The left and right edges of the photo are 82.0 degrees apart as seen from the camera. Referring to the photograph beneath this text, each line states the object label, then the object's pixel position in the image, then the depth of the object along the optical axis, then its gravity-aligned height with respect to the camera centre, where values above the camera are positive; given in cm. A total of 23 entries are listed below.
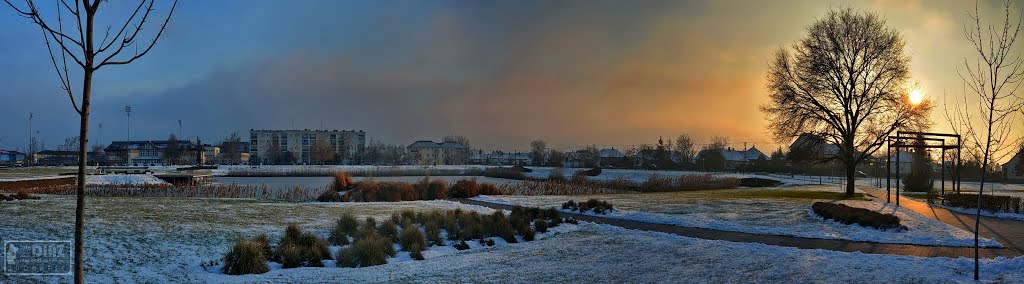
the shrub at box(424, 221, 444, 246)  1336 -189
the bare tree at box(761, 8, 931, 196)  2734 +333
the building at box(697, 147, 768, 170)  10364 +24
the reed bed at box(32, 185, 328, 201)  3141 -219
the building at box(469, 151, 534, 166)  18001 -206
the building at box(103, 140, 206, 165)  12581 -28
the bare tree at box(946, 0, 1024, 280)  827 +92
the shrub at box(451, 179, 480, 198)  2919 -179
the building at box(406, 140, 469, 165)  17888 +30
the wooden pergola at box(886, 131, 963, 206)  2284 +49
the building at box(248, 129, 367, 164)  17088 +345
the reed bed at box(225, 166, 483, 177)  7669 -272
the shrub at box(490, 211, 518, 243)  1421 -187
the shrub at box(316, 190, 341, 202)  2686 -200
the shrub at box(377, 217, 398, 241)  1373 -182
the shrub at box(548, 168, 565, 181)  5583 -213
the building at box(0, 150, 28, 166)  11952 -108
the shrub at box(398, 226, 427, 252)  1241 -187
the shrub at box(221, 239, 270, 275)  988 -184
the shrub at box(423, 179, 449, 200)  2955 -186
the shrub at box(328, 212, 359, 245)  1281 -178
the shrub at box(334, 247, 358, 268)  1083 -196
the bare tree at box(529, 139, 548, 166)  16238 +221
